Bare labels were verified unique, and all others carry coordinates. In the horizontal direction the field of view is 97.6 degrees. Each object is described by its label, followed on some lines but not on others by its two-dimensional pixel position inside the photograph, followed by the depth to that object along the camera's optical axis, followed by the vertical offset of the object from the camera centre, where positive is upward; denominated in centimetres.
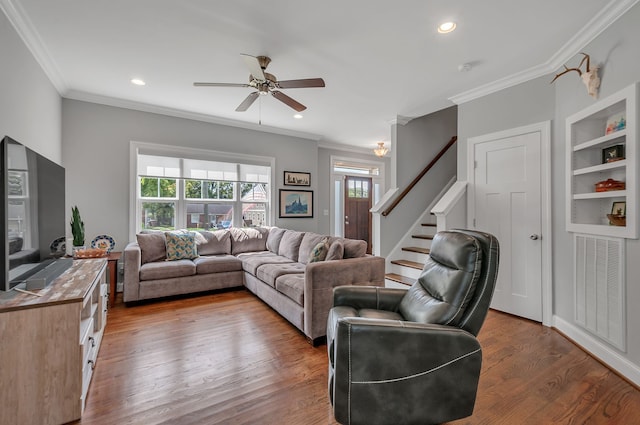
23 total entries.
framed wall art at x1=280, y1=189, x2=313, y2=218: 538 +19
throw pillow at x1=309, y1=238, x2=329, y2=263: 293 -42
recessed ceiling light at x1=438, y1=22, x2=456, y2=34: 216 +146
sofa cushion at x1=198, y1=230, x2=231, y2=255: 427 -47
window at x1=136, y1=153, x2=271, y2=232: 422 +32
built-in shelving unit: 194 +37
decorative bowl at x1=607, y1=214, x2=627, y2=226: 206 -6
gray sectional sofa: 251 -65
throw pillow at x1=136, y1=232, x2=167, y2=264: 374 -46
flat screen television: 160 -1
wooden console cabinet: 146 -78
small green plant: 334 -20
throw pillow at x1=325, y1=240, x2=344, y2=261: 281 -40
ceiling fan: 235 +122
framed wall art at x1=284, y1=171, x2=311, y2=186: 541 +68
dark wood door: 668 +13
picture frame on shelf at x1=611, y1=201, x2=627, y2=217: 210 +3
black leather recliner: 136 -72
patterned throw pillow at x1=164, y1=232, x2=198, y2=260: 389 -47
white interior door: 291 +4
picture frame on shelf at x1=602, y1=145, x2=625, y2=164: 216 +47
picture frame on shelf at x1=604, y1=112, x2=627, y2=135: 210 +70
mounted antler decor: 223 +107
